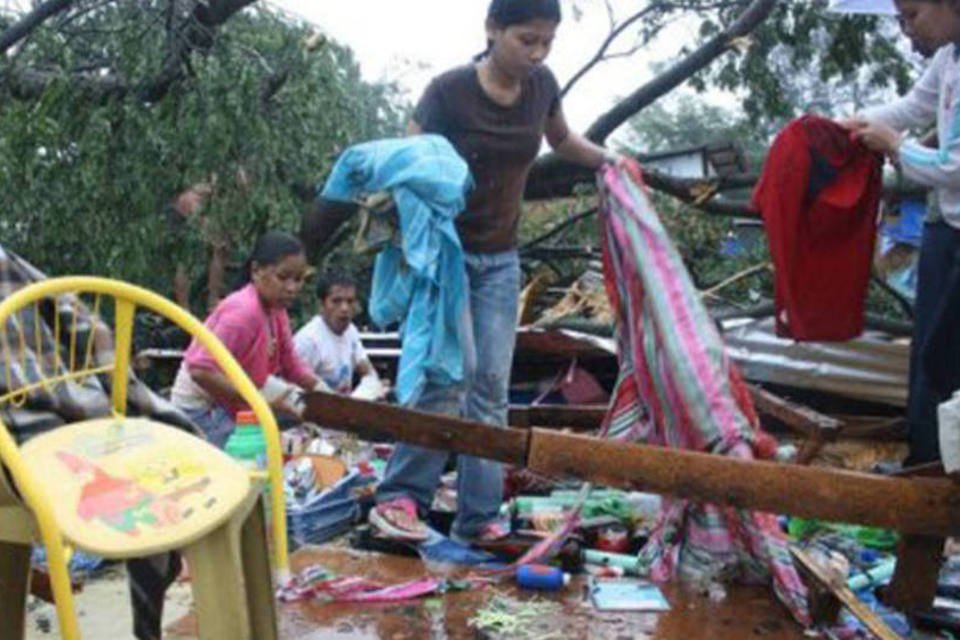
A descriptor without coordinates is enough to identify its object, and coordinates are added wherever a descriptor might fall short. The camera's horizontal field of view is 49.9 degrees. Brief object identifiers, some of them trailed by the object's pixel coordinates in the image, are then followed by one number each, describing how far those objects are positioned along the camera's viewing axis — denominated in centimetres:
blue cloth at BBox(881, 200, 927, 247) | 724
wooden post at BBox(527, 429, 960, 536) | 250
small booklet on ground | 304
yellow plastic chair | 179
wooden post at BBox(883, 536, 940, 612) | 269
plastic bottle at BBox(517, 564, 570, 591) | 319
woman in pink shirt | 403
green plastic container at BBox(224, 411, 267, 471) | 367
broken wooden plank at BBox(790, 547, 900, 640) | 260
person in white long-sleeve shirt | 313
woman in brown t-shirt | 357
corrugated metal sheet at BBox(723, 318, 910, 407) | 577
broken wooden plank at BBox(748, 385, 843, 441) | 333
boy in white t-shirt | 554
